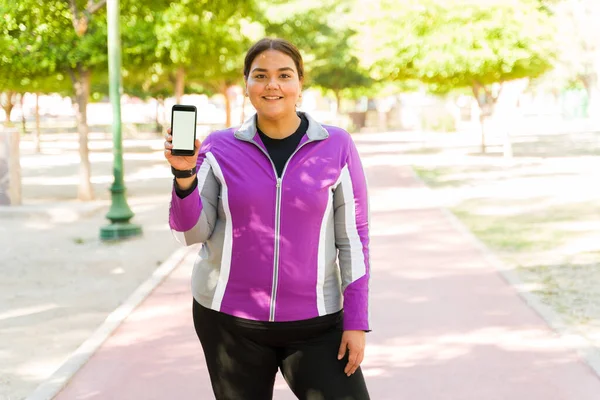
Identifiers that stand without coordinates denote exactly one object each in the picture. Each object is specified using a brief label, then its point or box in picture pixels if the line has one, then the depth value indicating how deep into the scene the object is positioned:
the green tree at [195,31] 15.02
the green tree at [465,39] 24.89
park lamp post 12.05
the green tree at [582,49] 51.42
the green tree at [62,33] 14.91
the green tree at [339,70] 47.19
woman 2.77
